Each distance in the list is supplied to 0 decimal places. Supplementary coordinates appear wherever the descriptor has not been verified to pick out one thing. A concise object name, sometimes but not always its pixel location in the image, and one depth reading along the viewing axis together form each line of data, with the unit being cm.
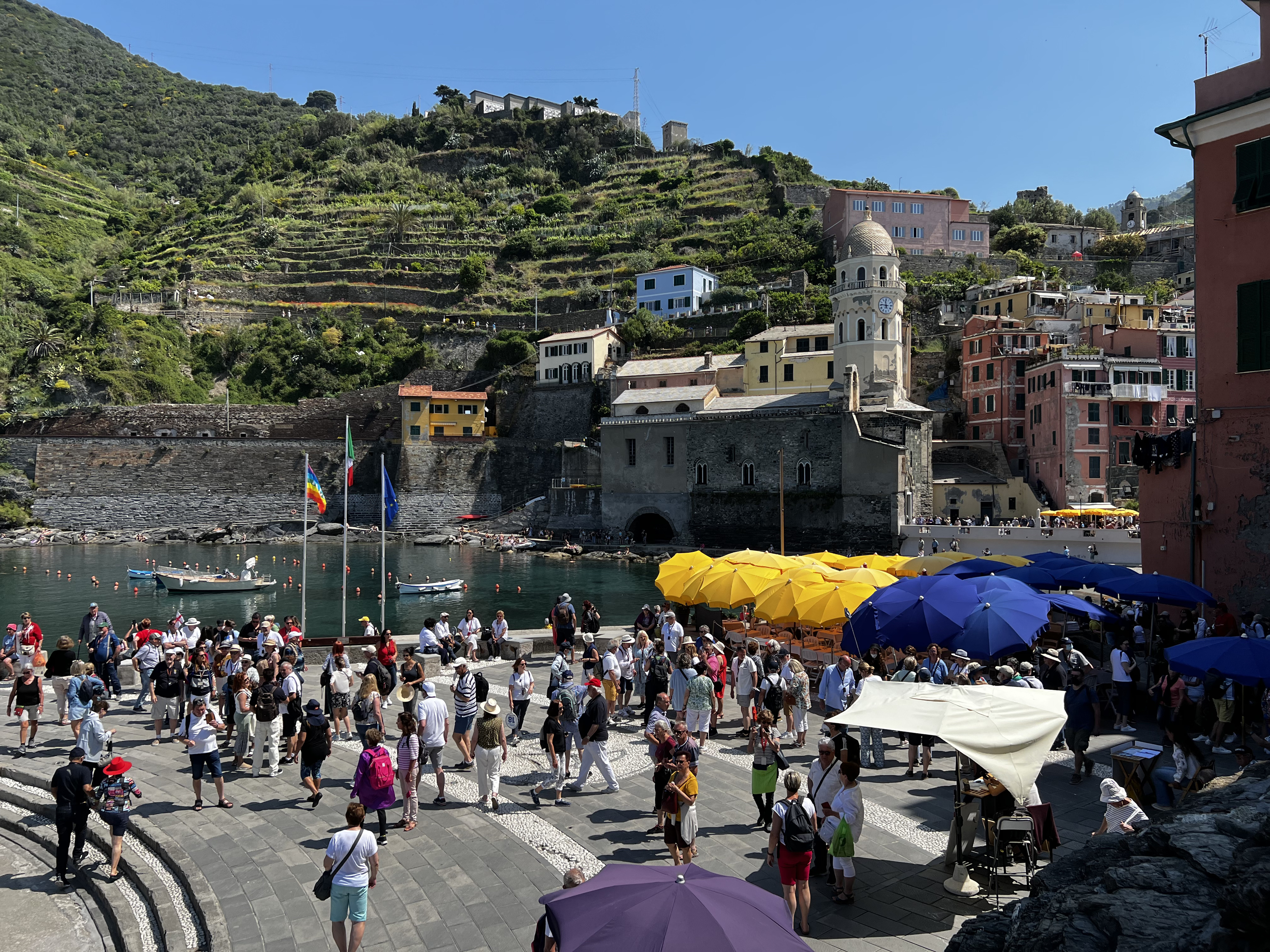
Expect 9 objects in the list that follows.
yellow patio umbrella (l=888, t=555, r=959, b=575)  1864
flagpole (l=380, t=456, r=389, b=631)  1936
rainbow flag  1978
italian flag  2086
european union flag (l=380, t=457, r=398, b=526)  2123
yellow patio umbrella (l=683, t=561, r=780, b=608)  1579
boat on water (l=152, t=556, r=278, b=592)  3669
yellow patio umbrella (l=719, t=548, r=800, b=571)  1711
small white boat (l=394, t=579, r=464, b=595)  3644
